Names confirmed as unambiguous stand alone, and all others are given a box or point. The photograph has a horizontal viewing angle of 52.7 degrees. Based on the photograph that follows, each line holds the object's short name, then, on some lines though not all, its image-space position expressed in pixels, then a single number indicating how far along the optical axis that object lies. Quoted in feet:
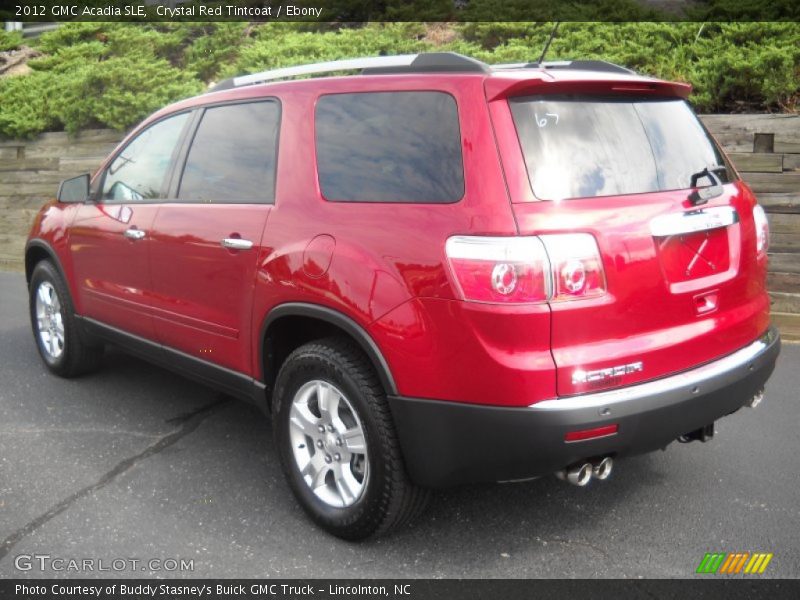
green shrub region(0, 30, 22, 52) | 43.80
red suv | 8.84
